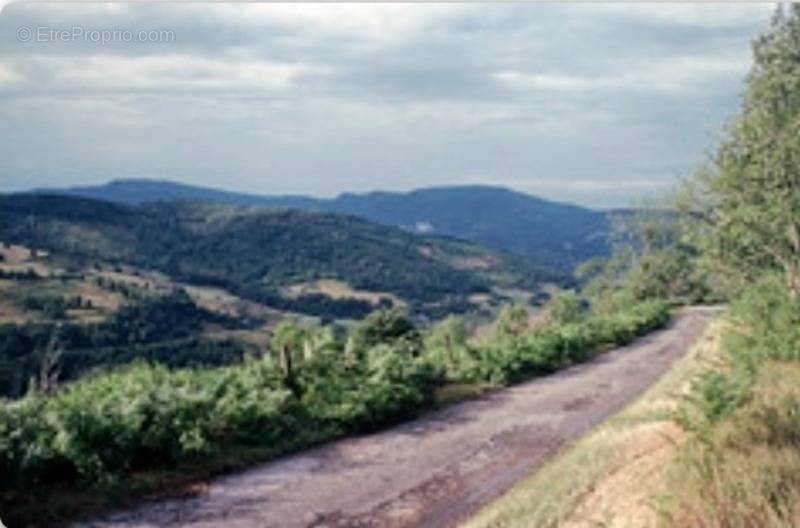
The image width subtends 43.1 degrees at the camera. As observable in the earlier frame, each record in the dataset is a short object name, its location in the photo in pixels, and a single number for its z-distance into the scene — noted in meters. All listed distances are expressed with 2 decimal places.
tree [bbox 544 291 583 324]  63.22
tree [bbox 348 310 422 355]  33.88
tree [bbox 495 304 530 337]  57.25
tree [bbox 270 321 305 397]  24.62
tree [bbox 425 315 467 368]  33.22
